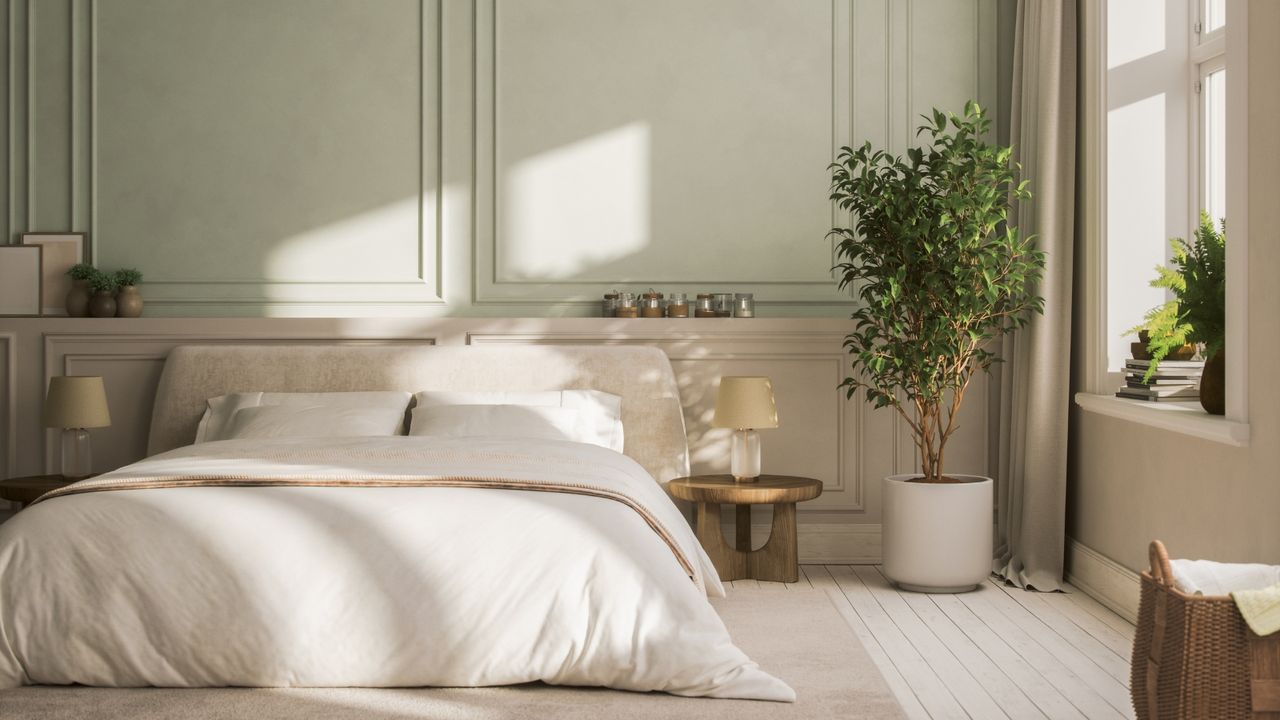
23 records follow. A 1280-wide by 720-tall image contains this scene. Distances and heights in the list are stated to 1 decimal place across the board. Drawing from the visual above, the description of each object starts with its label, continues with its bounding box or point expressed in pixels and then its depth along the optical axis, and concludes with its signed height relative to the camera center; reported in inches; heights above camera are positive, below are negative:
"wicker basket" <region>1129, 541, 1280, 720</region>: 89.6 -24.9
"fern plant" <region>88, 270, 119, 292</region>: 193.3 +13.5
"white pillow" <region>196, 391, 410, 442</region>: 181.3 -7.0
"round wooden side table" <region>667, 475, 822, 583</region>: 176.7 -28.0
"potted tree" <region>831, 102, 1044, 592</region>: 166.4 +9.7
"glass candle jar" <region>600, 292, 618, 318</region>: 196.1 +10.0
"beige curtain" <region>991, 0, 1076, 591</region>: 175.0 +6.1
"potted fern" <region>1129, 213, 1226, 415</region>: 132.0 +7.2
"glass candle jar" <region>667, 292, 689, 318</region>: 195.6 +9.8
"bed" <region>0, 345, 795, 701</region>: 100.8 -21.6
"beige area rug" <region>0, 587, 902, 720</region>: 95.5 -30.7
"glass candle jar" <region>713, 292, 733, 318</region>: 196.4 +10.1
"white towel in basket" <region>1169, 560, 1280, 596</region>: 98.6 -19.3
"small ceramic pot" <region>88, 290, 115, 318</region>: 193.6 +9.7
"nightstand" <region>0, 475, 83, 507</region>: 171.6 -20.4
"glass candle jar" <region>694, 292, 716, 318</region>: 195.9 +9.7
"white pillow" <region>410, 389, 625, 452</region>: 182.2 -7.1
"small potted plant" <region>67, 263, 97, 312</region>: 194.4 +11.8
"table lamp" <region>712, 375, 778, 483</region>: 177.6 -8.7
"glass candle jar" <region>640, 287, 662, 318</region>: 195.8 +10.0
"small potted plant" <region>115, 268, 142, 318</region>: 194.2 +11.3
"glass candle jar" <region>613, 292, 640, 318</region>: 195.5 +9.6
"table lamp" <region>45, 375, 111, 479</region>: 179.0 -8.9
